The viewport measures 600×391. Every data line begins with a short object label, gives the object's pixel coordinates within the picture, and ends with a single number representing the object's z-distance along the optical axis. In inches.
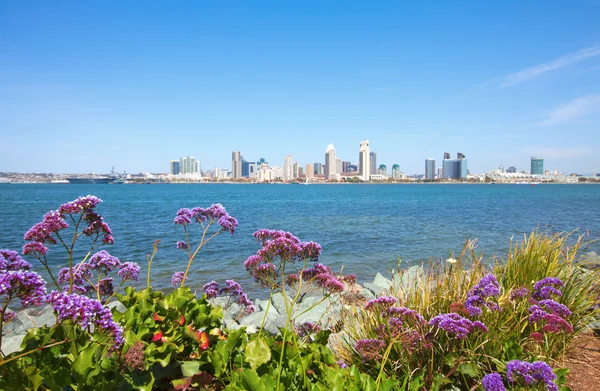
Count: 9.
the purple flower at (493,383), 103.1
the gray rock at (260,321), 265.6
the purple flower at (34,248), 130.3
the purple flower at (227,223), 170.7
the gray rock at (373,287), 408.4
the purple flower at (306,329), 181.2
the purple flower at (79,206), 133.8
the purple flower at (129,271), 165.3
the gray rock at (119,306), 309.2
